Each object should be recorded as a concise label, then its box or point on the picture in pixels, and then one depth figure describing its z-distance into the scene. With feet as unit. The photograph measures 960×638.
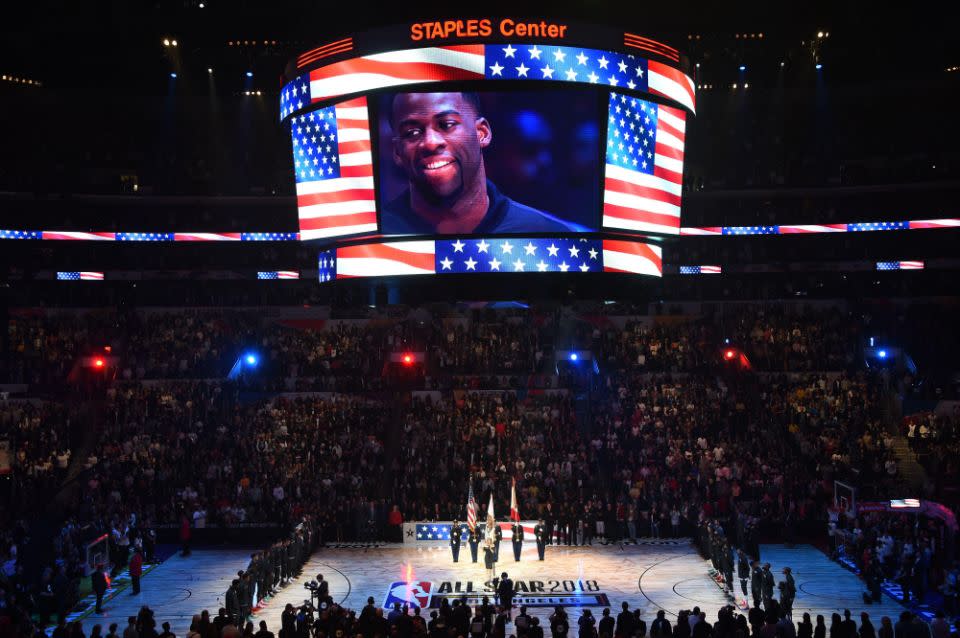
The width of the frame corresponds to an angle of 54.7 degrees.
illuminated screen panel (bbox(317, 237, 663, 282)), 68.39
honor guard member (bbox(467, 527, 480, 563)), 92.89
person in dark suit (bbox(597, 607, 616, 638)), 54.39
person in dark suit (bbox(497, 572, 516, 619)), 73.05
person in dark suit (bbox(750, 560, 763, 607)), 71.67
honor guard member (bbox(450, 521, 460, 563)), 93.15
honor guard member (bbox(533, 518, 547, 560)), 93.66
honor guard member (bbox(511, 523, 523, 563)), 94.12
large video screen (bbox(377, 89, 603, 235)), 67.15
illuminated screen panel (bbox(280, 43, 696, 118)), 65.26
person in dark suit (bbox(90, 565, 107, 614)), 76.23
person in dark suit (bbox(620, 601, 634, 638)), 54.75
